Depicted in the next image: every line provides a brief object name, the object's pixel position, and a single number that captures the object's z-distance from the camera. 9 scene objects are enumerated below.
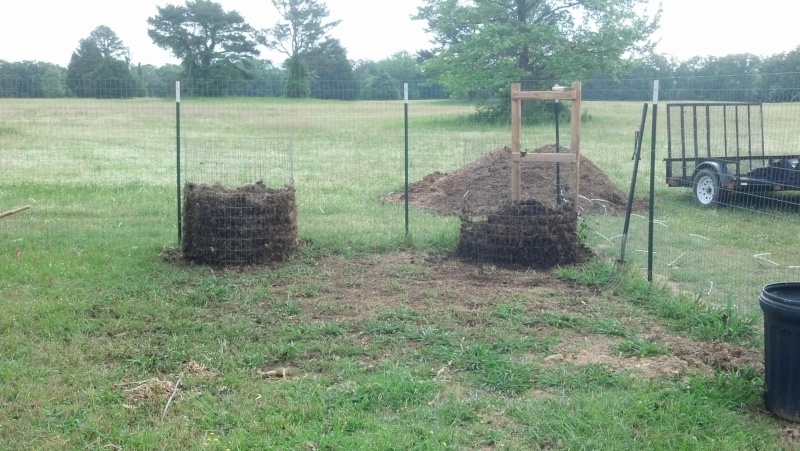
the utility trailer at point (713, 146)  12.69
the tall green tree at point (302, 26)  55.56
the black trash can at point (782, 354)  4.48
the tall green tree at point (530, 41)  31.66
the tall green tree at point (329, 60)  48.66
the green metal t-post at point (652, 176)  7.13
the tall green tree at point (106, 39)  40.31
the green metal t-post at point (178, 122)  9.08
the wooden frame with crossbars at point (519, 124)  8.62
